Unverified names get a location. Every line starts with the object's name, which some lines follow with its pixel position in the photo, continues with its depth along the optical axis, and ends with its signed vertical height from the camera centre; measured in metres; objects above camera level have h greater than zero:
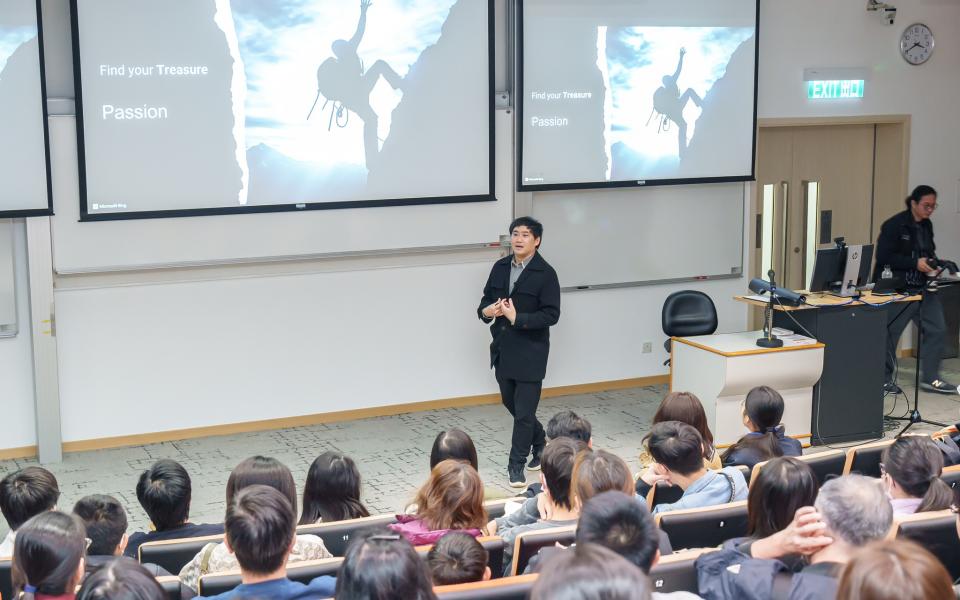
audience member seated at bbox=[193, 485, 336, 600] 2.81 -0.95
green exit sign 9.03 +0.81
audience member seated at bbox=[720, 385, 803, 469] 4.53 -1.09
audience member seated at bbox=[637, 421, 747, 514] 3.96 -1.09
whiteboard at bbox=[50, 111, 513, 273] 6.72 -0.31
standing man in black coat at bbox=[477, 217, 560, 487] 6.17 -0.79
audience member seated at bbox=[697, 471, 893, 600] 2.74 -0.93
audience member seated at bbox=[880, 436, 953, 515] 3.64 -0.99
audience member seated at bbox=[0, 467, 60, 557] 3.64 -1.06
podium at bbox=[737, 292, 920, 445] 6.93 -1.15
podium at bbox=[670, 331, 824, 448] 6.64 -1.20
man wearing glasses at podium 8.27 -0.62
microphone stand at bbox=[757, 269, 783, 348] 6.75 -0.94
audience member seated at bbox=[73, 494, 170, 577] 3.49 -1.11
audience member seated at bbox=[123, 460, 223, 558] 3.76 -1.12
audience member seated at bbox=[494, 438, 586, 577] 3.62 -1.02
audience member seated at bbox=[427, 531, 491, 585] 2.80 -0.99
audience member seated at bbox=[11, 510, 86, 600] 2.73 -0.96
